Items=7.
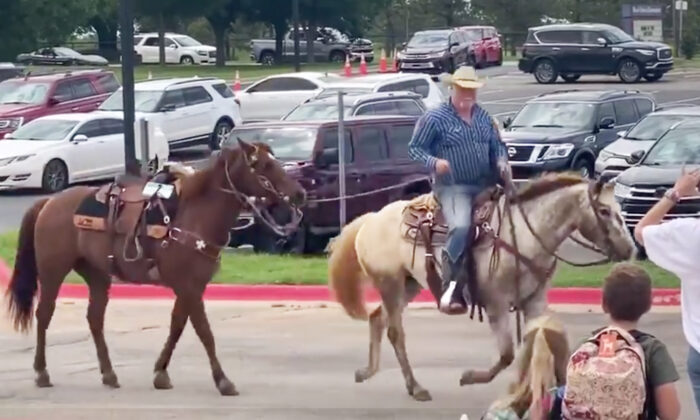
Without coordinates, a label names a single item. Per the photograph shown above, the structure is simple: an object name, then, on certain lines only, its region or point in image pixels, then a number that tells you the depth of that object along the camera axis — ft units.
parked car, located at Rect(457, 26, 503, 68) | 205.65
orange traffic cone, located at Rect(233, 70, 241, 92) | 152.17
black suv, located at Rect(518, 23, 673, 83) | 173.88
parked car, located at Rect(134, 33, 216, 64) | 248.52
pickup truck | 239.50
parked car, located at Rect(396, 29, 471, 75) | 189.88
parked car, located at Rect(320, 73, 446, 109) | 112.27
